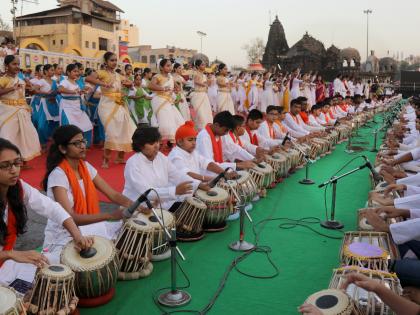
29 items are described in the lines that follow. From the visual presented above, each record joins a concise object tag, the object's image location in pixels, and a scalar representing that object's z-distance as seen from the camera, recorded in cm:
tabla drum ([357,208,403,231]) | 309
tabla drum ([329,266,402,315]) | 212
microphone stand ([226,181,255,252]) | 365
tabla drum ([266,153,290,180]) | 575
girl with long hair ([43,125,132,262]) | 300
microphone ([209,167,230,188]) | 356
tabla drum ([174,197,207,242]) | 382
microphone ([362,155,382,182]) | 369
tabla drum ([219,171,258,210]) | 428
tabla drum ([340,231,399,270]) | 254
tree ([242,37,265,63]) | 5366
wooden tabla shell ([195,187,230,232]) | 395
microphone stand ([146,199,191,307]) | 273
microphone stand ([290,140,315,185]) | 603
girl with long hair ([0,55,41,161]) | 557
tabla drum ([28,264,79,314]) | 234
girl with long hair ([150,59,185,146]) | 710
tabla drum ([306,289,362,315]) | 197
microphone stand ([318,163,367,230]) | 427
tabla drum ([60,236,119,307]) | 260
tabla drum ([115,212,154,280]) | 307
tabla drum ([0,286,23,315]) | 194
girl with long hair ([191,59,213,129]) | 863
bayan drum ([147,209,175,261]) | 315
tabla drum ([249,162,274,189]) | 511
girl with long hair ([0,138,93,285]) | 247
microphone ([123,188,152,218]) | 254
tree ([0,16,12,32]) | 3428
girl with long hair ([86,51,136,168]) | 638
